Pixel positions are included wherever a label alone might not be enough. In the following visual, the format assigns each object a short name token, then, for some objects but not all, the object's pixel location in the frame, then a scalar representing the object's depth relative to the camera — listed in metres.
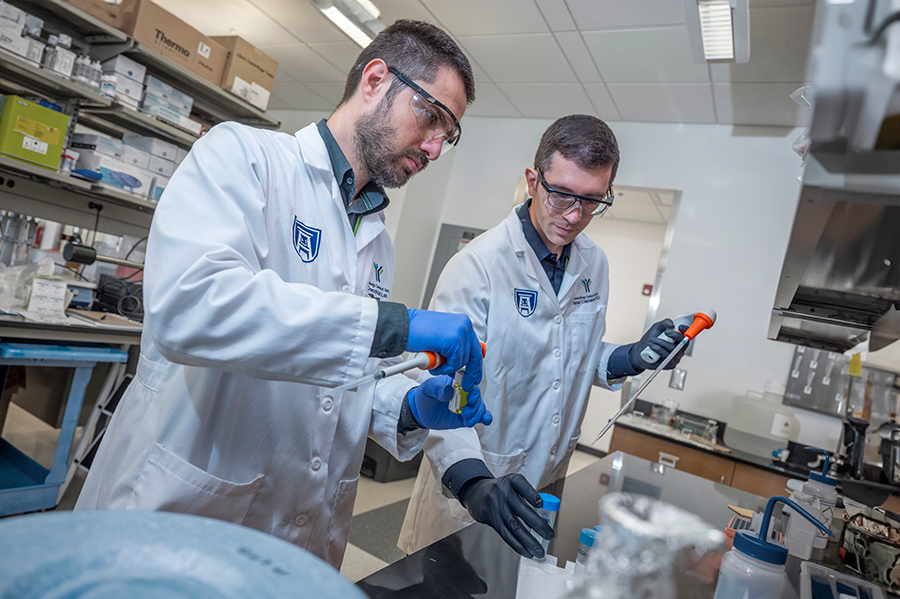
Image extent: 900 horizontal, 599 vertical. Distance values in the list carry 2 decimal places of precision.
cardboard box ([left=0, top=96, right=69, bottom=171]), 2.34
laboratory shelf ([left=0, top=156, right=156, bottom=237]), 2.55
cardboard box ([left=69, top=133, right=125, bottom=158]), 2.72
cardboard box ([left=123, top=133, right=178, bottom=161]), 3.01
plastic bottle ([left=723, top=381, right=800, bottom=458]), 3.40
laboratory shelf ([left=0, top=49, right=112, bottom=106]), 2.32
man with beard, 0.74
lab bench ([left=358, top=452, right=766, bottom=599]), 0.69
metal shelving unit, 2.72
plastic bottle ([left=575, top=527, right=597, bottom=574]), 0.74
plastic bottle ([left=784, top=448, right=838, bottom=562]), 1.17
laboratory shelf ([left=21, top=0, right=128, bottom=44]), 2.46
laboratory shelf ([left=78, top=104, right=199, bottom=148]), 2.78
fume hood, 0.37
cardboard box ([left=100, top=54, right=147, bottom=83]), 2.70
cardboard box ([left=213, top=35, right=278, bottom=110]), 3.20
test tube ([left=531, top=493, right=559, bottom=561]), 0.77
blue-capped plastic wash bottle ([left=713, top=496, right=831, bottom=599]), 0.64
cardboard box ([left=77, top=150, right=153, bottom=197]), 2.73
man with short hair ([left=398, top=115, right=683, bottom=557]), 1.42
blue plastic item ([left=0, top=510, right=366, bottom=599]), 0.34
